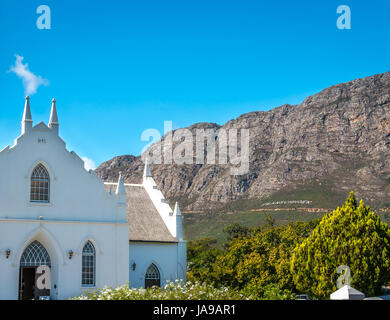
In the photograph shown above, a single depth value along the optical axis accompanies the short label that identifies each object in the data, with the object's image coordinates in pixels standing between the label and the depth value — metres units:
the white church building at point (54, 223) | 27.44
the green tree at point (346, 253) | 30.88
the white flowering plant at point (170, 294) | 17.20
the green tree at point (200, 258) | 39.38
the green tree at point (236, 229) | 73.25
